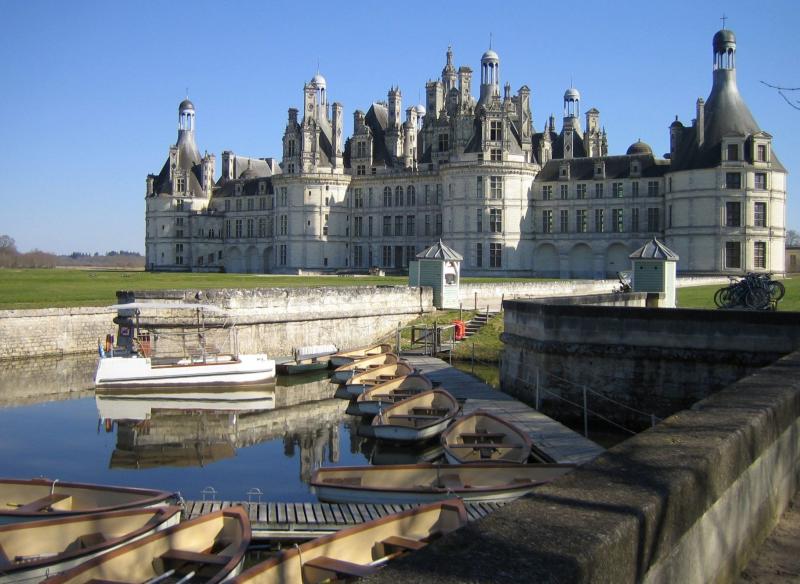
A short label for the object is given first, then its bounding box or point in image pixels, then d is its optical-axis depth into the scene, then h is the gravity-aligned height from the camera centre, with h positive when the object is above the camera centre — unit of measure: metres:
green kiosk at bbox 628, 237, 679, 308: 35.31 +0.28
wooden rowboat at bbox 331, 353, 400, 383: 27.45 -2.93
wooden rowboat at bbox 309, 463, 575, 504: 12.51 -3.09
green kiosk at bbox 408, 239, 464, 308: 41.25 +0.14
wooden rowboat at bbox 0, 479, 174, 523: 11.41 -3.05
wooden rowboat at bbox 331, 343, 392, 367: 30.89 -2.87
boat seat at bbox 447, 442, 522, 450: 14.98 -2.98
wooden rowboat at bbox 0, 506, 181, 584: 9.07 -3.06
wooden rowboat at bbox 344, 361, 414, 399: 24.75 -3.02
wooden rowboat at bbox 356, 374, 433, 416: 21.83 -3.14
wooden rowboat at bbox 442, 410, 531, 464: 14.98 -3.02
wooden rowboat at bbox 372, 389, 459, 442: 18.45 -3.20
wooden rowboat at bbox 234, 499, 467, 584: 8.24 -2.83
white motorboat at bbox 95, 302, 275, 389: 26.56 -2.76
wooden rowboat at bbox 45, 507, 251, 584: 8.62 -3.01
